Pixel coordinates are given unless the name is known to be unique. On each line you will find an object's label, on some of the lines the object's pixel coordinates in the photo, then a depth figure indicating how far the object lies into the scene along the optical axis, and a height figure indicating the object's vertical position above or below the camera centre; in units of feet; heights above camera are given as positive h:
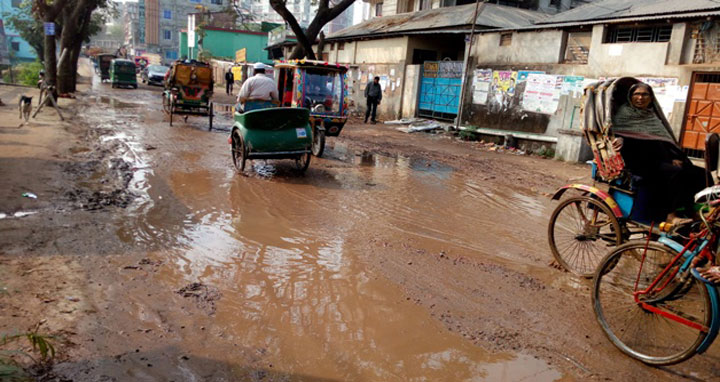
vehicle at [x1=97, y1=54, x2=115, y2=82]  129.59 +0.82
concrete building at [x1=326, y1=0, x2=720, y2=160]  39.65 +4.41
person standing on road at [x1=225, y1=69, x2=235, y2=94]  109.92 +0.02
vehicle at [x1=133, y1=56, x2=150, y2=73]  170.62 +3.73
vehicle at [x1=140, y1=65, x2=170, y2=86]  118.93 +0.10
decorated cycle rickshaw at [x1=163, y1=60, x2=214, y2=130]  51.44 -0.93
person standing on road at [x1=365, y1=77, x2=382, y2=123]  70.18 -0.24
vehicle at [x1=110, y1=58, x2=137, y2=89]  102.32 -0.25
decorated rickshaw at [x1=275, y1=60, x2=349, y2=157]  37.09 -0.24
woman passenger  13.92 -1.09
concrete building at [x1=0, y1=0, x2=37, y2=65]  176.81 +5.91
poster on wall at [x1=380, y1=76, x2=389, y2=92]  78.64 +1.78
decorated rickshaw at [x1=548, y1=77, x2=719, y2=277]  15.06 -2.60
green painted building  173.58 +12.86
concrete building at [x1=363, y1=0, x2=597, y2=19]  97.82 +19.27
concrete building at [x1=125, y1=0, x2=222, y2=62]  230.48 +23.38
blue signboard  57.81 +4.02
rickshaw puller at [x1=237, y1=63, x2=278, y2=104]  31.55 -0.23
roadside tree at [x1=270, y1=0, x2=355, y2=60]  68.13 +8.70
